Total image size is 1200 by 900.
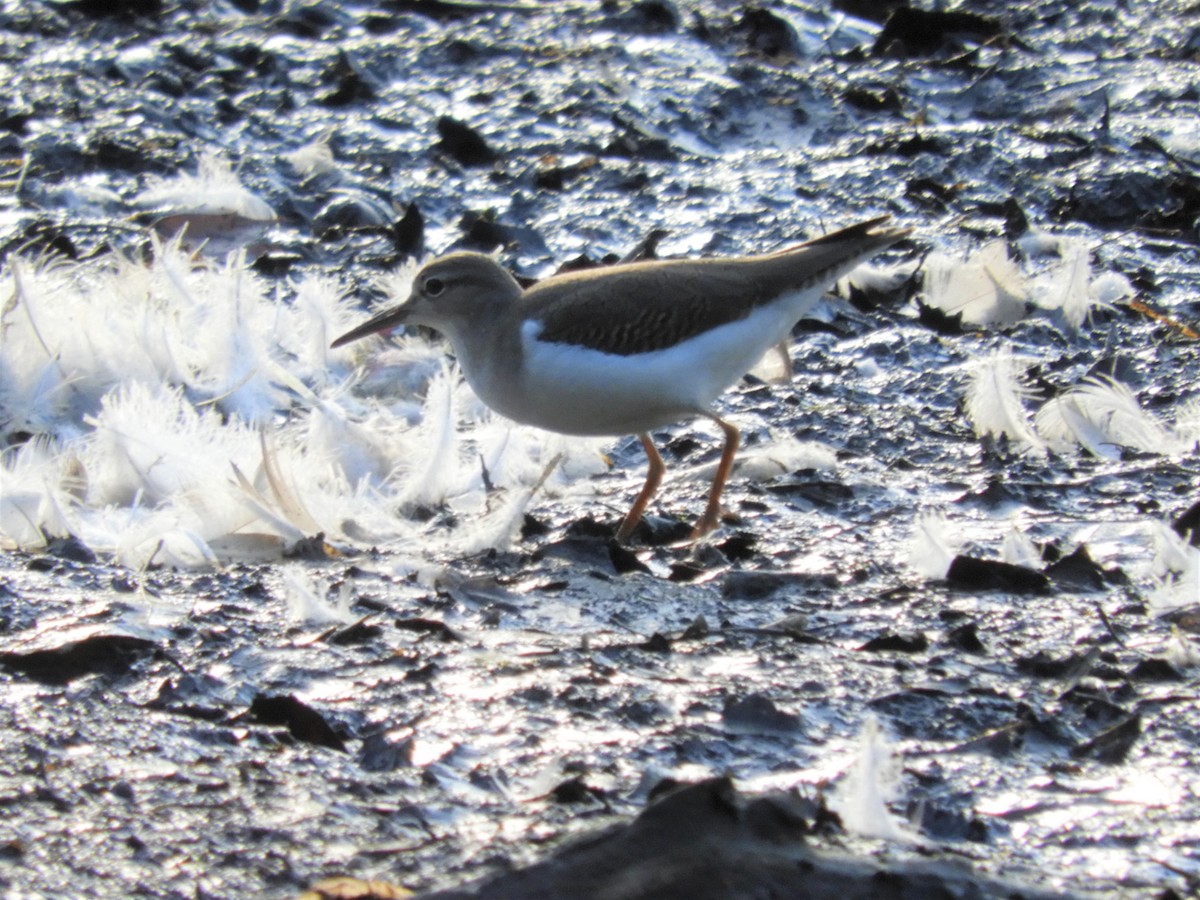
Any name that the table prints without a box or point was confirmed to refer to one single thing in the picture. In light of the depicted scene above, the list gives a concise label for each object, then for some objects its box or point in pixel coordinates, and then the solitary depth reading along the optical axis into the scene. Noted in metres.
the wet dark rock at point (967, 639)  8.73
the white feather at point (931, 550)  9.87
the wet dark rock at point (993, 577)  9.64
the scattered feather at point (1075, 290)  14.84
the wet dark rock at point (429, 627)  8.84
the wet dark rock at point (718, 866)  5.86
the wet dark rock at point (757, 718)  7.65
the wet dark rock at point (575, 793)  6.86
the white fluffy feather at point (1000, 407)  12.34
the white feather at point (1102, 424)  12.18
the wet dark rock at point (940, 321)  14.92
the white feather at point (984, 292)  15.07
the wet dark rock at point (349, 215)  16.34
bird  10.81
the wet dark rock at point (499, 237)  16.06
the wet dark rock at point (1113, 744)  7.45
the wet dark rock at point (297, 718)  7.46
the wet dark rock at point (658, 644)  8.73
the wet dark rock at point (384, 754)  7.23
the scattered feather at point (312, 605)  9.00
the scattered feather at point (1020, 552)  10.00
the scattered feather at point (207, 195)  15.87
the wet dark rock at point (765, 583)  9.79
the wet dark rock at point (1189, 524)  10.37
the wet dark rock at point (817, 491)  11.41
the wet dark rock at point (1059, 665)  8.39
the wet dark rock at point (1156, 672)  8.30
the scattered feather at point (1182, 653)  8.45
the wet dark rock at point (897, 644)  8.74
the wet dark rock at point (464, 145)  18.05
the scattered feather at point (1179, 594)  9.17
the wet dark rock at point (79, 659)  8.05
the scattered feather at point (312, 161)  17.28
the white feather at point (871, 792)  6.59
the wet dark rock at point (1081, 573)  9.70
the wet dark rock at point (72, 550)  9.90
